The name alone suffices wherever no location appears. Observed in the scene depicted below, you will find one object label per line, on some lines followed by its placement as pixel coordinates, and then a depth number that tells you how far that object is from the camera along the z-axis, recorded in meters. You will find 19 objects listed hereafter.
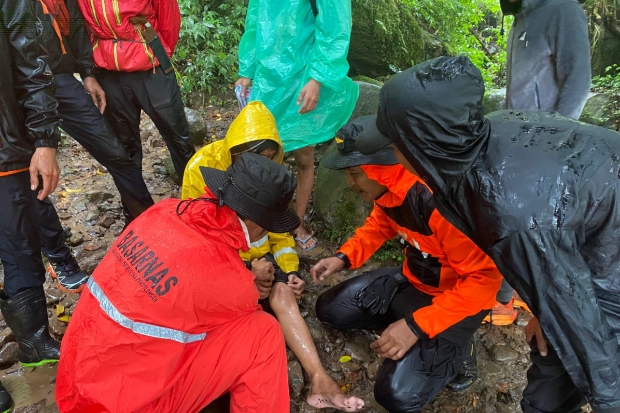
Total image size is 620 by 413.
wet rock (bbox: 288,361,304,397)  2.76
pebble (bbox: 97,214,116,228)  4.25
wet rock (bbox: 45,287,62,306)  3.32
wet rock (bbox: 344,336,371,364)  3.02
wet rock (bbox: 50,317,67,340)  3.05
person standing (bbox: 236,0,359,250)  3.21
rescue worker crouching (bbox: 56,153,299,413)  1.84
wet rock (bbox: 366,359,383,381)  2.89
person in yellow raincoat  2.65
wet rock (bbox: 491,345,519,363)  3.02
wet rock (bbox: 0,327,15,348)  2.93
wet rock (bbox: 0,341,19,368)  2.81
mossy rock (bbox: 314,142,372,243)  4.01
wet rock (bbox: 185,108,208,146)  5.51
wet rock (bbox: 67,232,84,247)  3.98
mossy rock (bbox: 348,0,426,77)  5.86
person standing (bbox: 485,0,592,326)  2.61
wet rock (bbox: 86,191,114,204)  4.60
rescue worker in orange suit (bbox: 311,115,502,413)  2.31
